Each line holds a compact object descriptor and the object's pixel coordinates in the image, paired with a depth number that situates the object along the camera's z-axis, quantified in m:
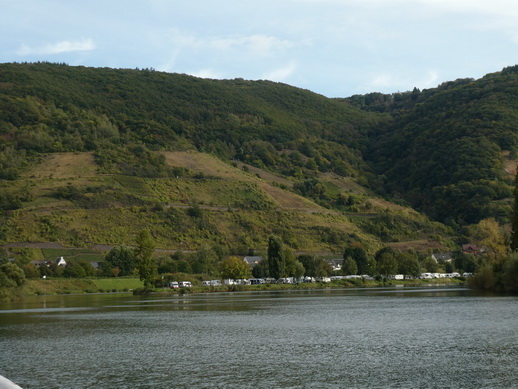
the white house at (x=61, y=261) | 145.26
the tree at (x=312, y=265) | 162.12
